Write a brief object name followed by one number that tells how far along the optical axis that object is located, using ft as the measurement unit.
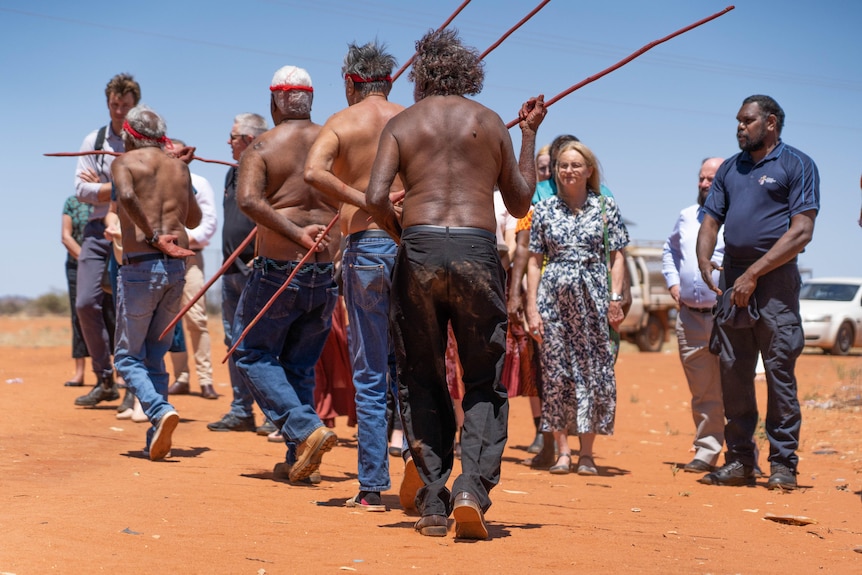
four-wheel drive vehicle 83.82
